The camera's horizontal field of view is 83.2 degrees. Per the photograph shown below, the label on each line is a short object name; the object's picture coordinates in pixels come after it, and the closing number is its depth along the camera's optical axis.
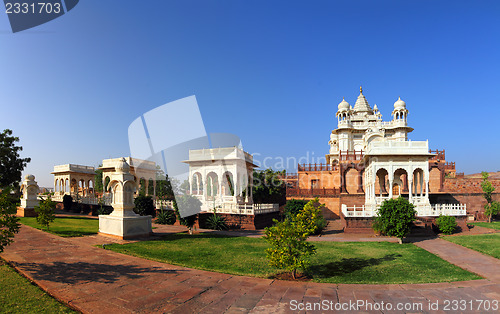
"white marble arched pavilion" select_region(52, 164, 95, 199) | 37.16
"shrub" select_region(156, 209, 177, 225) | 21.66
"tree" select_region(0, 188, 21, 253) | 8.00
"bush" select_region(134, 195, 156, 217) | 22.12
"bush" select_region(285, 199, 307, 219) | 21.86
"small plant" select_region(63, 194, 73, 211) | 31.31
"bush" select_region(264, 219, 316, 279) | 7.49
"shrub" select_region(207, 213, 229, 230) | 19.47
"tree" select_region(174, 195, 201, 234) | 18.64
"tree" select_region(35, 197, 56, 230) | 14.85
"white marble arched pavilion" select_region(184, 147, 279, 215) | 24.64
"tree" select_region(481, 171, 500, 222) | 22.33
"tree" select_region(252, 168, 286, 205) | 34.41
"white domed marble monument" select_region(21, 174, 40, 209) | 21.92
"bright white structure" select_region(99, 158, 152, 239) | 13.06
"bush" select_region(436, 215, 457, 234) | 16.81
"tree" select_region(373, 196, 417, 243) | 14.11
